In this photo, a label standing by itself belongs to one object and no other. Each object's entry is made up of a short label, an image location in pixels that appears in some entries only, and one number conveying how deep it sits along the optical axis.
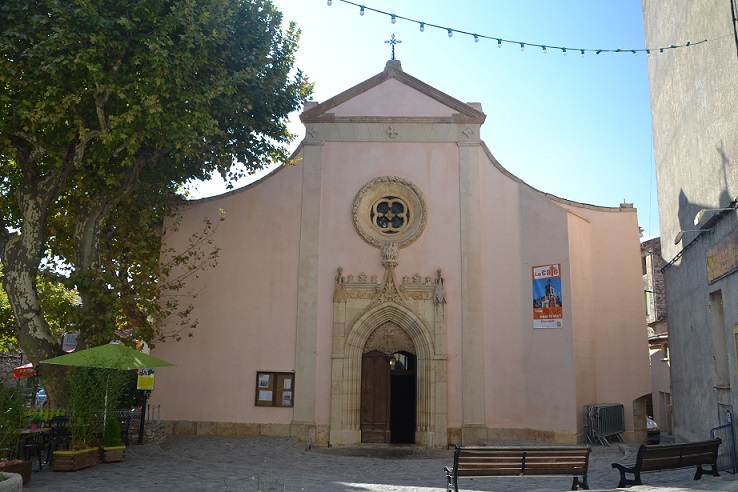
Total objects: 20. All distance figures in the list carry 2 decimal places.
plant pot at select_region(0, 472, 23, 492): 7.28
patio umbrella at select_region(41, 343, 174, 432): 11.65
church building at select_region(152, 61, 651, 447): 16.86
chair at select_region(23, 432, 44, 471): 10.97
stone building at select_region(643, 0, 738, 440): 11.27
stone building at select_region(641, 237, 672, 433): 25.70
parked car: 21.50
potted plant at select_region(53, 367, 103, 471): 10.95
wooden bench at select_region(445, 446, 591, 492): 8.61
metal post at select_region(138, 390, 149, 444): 14.74
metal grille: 16.25
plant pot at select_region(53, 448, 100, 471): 10.91
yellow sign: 16.83
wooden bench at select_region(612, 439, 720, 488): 8.81
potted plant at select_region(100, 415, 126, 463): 11.94
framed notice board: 17.00
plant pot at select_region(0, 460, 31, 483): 9.23
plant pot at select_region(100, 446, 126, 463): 11.92
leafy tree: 12.23
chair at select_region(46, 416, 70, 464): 11.47
